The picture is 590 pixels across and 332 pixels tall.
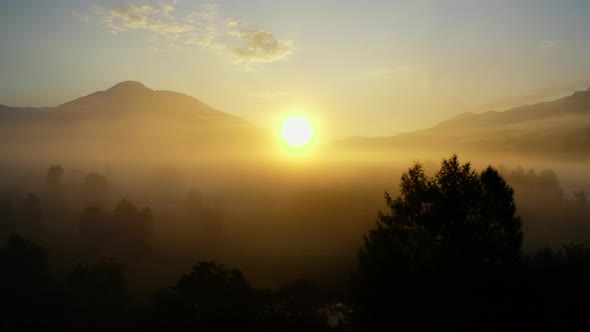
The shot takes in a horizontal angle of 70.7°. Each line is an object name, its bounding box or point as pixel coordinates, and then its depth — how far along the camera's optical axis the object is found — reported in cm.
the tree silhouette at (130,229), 8731
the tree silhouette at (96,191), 13673
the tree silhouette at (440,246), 2492
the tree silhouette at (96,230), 8975
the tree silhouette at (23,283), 4525
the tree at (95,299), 4562
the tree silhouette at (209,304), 2953
